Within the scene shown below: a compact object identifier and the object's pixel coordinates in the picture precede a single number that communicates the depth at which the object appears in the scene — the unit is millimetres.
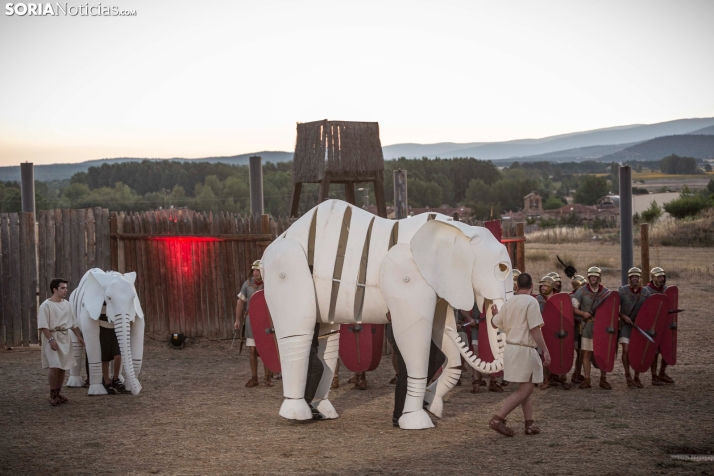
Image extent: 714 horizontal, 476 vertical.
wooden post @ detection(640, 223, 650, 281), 16328
